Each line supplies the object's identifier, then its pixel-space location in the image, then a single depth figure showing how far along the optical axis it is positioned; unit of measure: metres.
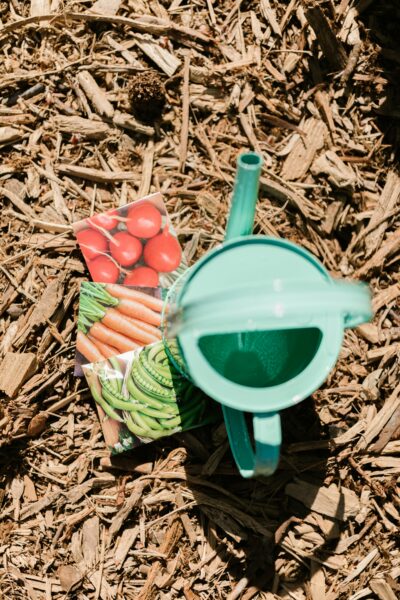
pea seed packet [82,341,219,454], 0.77
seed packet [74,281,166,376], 0.79
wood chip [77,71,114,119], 0.83
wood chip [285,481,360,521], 0.78
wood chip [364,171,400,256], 0.82
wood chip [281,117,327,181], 0.83
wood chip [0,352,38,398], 0.79
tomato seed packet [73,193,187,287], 0.80
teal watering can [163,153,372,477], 0.56
